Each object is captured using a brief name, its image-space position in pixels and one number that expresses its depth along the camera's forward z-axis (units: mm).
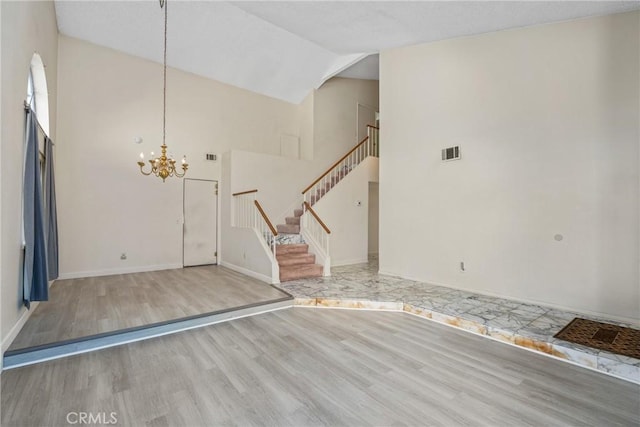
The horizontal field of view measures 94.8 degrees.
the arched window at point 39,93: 4160
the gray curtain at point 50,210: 4204
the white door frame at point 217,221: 7164
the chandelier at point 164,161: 4316
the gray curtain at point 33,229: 3131
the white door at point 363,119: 9362
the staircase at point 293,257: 5484
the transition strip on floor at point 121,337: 2643
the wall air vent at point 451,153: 4907
